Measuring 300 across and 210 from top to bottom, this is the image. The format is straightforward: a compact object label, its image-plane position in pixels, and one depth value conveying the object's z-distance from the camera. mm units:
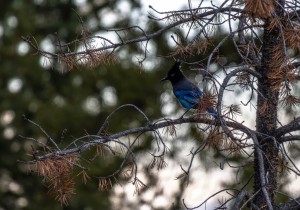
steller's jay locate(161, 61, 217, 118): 11132
